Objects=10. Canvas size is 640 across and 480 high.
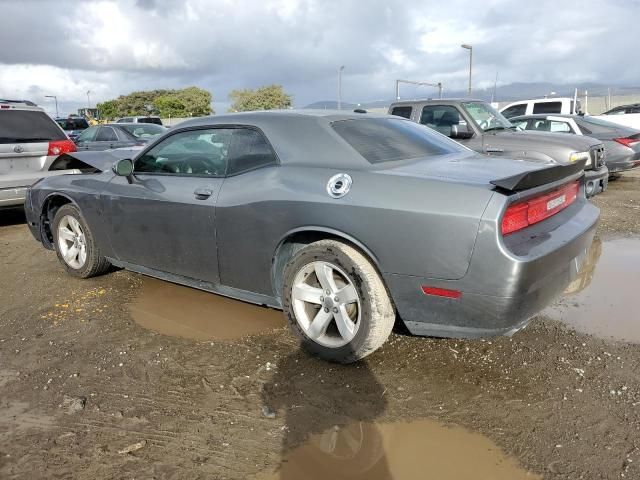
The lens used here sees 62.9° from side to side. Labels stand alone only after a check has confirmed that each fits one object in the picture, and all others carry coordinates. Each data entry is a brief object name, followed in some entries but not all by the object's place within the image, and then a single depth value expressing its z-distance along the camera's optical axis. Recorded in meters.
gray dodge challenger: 2.69
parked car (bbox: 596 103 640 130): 18.36
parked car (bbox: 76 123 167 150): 12.20
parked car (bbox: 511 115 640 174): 10.21
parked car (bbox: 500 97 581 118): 15.27
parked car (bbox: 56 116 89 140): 23.77
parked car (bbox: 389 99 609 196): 7.48
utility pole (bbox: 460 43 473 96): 32.20
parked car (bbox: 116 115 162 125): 20.98
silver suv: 7.17
